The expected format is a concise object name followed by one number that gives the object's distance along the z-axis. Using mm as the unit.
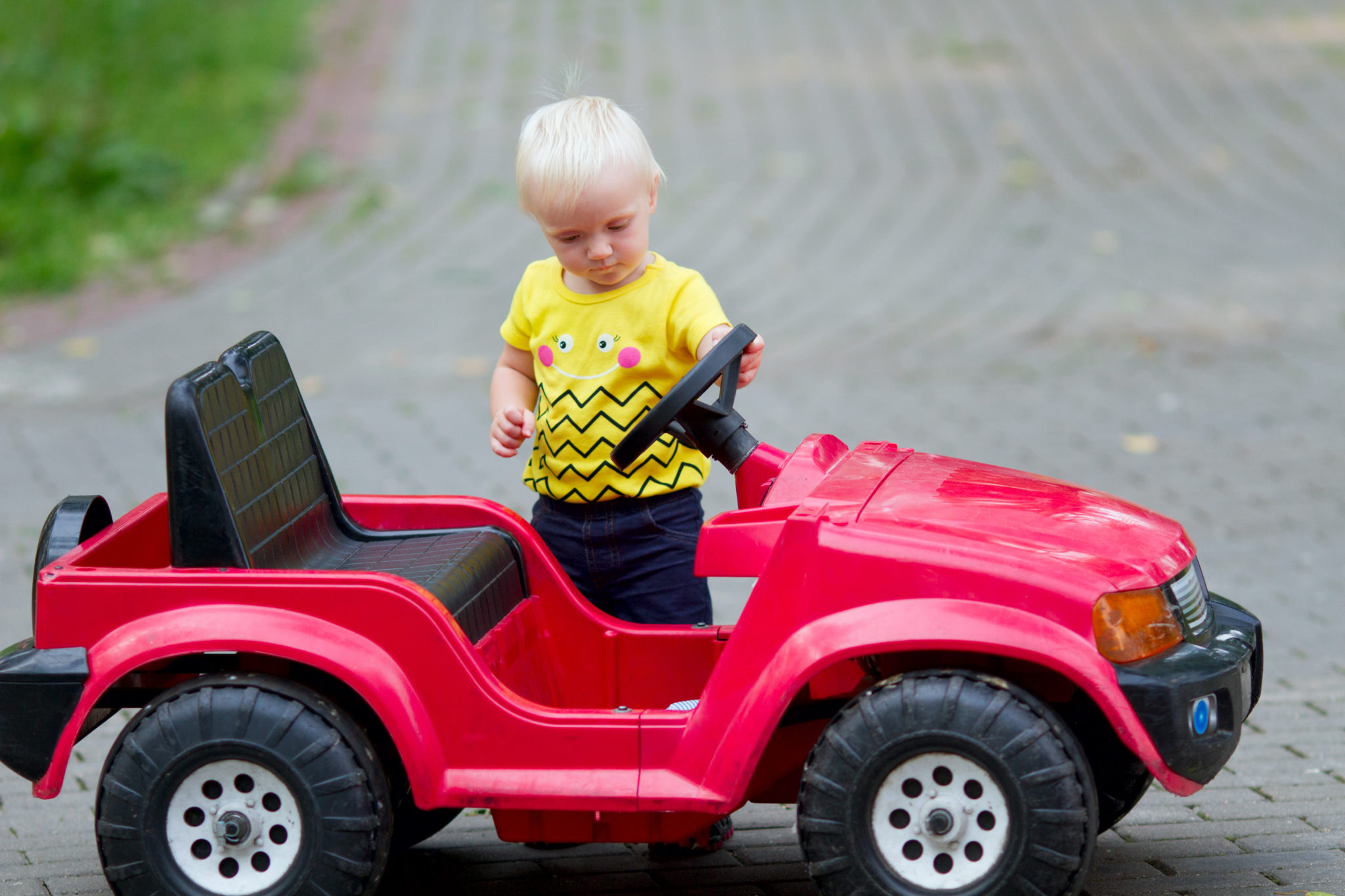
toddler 5551
